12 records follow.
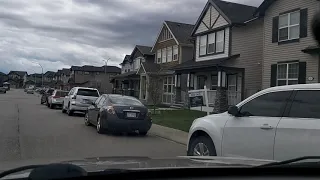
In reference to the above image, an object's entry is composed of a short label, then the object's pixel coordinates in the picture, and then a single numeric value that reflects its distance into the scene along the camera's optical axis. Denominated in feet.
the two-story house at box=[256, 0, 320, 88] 66.18
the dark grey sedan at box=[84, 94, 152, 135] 44.42
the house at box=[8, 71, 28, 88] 585.22
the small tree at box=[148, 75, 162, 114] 84.02
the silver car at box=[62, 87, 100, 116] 74.69
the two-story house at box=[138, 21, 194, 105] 123.44
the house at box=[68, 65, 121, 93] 317.03
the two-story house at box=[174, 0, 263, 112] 87.38
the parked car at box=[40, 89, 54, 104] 117.64
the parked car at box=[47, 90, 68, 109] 101.09
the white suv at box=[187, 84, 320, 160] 18.88
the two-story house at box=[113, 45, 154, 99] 159.33
